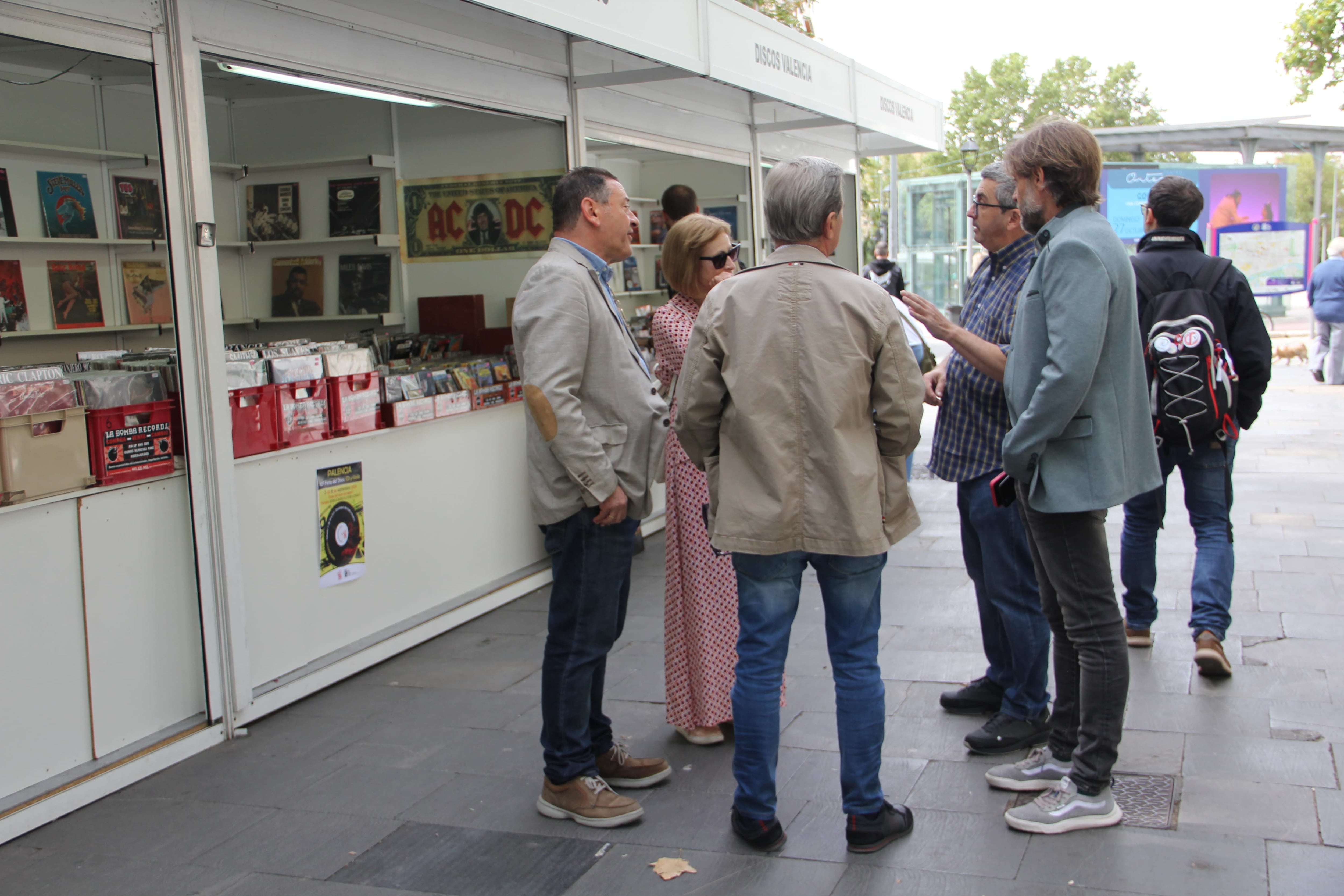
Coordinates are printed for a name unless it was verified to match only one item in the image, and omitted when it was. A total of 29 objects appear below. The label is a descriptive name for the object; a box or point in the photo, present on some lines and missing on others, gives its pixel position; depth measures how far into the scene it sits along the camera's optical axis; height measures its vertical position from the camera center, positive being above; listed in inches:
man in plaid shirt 139.6 -19.7
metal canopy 635.5 +83.2
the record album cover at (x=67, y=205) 219.1 +23.8
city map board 620.1 +17.1
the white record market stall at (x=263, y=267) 140.1 +10.4
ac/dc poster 238.7 +20.3
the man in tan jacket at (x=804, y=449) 110.8 -14.3
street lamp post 772.0 +99.9
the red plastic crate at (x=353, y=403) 185.0 -13.5
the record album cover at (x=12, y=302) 209.2 +5.6
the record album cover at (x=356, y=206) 261.6 +25.4
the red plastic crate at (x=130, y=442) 143.0 -14.3
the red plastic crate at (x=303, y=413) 173.6 -14.0
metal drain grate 123.0 -56.1
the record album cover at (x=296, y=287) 271.0 +8.0
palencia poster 180.5 -32.3
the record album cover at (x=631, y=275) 352.2 +10.3
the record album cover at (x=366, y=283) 265.6 +8.1
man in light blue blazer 113.0 -12.9
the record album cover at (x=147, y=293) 186.9 +5.8
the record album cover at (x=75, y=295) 220.2 +6.6
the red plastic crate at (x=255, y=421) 163.8 -14.0
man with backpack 162.4 -12.4
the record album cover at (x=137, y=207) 197.9 +22.0
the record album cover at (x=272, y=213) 269.1 +25.4
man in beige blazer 121.3 -15.3
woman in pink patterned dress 146.1 -33.2
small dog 634.2 -37.6
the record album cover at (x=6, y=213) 209.5 +21.6
